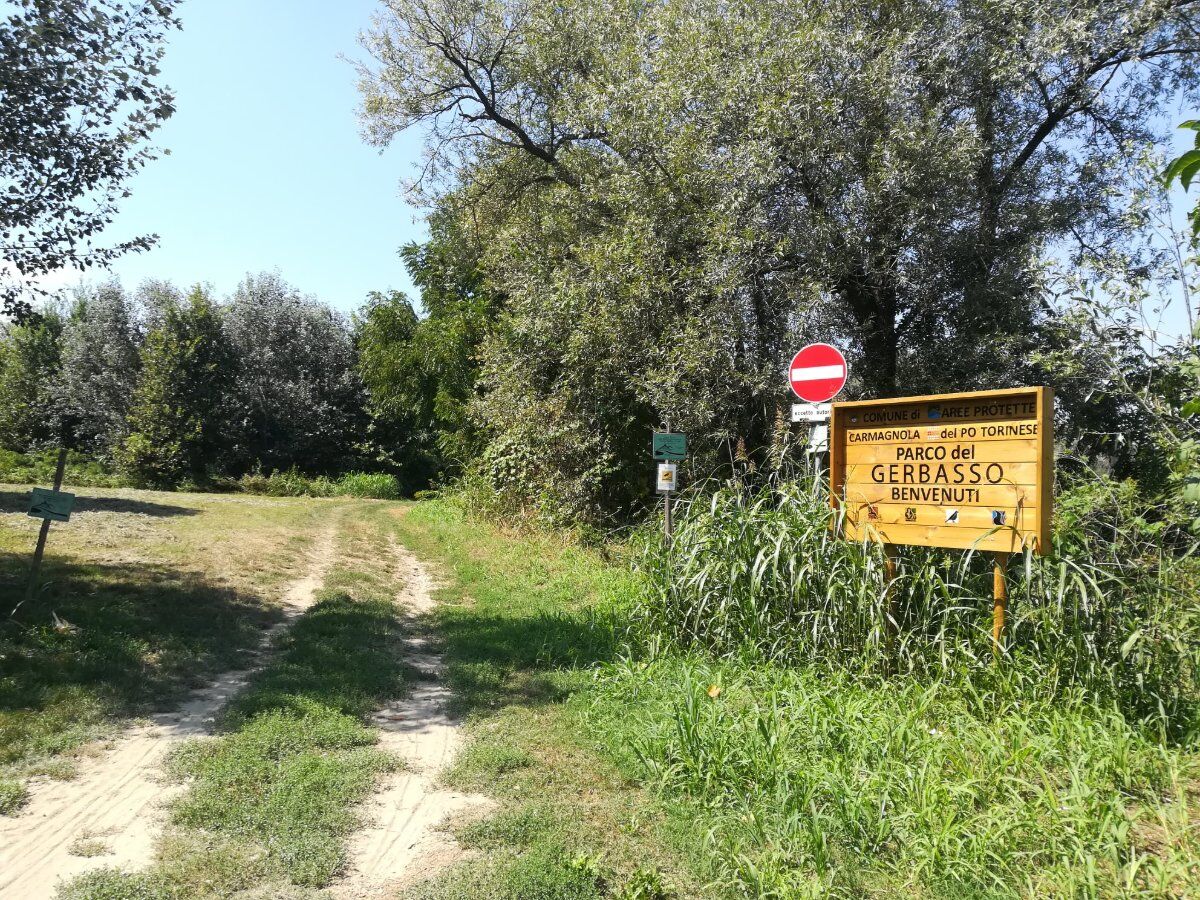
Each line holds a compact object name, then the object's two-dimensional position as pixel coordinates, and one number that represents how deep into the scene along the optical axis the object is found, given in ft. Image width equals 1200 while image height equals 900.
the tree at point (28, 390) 97.71
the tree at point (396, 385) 93.15
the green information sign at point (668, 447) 25.57
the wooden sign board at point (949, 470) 15.99
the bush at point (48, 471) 72.84
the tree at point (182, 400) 85.10
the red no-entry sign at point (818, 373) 22.67
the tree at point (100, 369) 93.71
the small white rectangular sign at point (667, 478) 25.62
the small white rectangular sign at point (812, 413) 21.80
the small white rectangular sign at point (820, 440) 21.59
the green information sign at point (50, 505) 23.20
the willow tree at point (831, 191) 33.47
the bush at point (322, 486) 92.32
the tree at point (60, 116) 23.85
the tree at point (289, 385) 105.60
